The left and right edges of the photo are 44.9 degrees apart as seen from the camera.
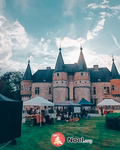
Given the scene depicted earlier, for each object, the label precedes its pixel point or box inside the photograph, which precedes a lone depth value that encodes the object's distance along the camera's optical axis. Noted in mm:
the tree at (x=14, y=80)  46650
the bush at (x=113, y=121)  11070
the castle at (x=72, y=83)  34938
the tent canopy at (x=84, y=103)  21656
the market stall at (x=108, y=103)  21639
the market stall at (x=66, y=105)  17672
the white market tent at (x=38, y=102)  13761
